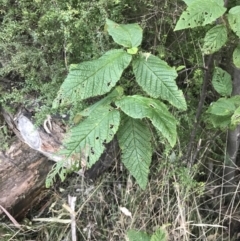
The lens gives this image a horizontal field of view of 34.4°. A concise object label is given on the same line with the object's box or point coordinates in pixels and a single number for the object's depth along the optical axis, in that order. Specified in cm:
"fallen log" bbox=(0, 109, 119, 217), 203
